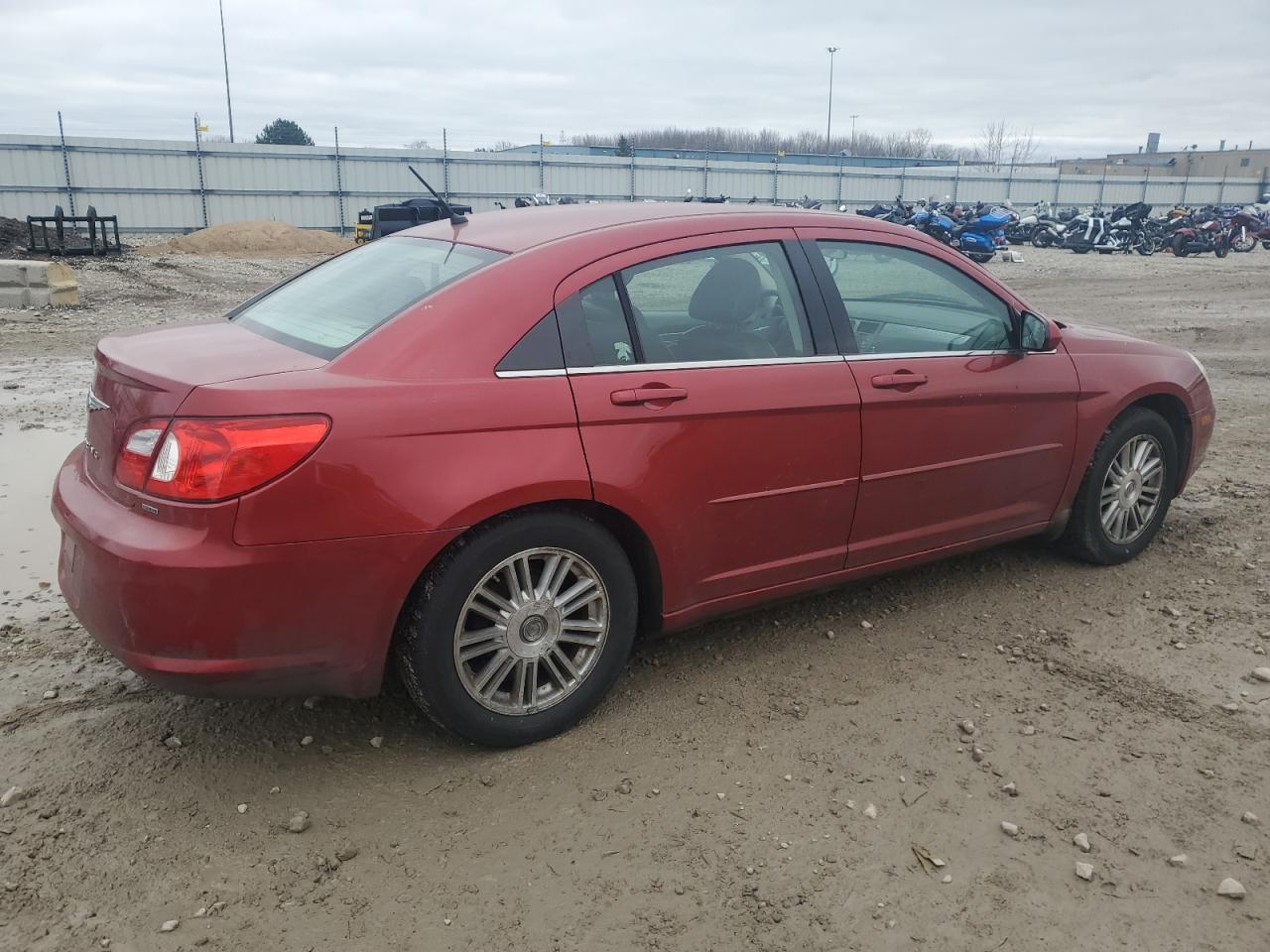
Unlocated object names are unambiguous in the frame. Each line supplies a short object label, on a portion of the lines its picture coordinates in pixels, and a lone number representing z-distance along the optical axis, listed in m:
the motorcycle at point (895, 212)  28.28
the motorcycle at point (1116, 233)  28.59
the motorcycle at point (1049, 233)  30.67
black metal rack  20.00
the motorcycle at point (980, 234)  24.31
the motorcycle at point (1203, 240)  27.86
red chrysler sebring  2.67
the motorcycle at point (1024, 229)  31.91
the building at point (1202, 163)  83.88
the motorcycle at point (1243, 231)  29.25
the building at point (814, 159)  55.78
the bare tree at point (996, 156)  89.69
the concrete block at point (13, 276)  12.78
